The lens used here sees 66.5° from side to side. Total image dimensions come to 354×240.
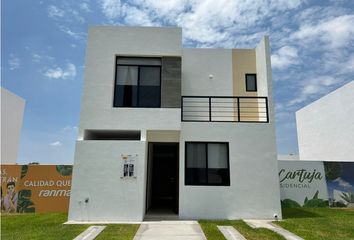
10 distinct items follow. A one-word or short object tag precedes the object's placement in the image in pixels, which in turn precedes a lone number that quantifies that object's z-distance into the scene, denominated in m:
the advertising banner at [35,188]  12.21
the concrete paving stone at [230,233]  6.83
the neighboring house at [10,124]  19.77
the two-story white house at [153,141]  9.21
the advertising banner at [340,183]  13.16
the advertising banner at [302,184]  12.83
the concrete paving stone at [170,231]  6.88
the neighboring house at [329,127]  16.12
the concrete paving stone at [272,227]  6.95
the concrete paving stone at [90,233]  6.76
